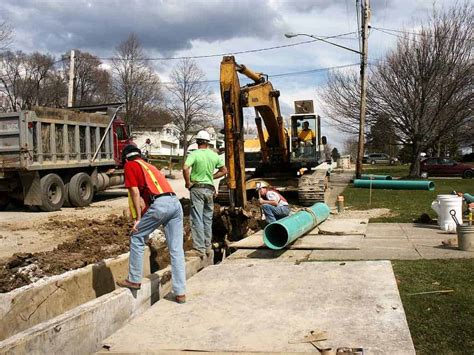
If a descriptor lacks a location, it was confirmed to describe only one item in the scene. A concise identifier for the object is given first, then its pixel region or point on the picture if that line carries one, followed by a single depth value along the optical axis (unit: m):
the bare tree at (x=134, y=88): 47.62
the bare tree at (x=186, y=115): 49.57
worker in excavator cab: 17.61
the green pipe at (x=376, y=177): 26.20
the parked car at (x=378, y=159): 75.31
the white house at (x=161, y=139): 69.49
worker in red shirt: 5.61
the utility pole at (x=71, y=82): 28.02
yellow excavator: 11.14
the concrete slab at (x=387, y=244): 8.82
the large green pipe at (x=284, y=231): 8.37
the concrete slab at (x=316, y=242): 8.81
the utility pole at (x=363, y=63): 25.98
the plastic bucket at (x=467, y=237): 8.21
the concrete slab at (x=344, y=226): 10.23
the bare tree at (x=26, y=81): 49.84
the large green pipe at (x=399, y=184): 22.28
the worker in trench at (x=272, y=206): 9.98
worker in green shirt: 7.92
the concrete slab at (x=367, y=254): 8.00
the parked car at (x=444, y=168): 36.09
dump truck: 15.71
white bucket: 10.05
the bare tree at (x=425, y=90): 30.64
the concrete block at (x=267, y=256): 8.02
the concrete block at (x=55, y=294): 5.38
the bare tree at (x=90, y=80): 58.16
